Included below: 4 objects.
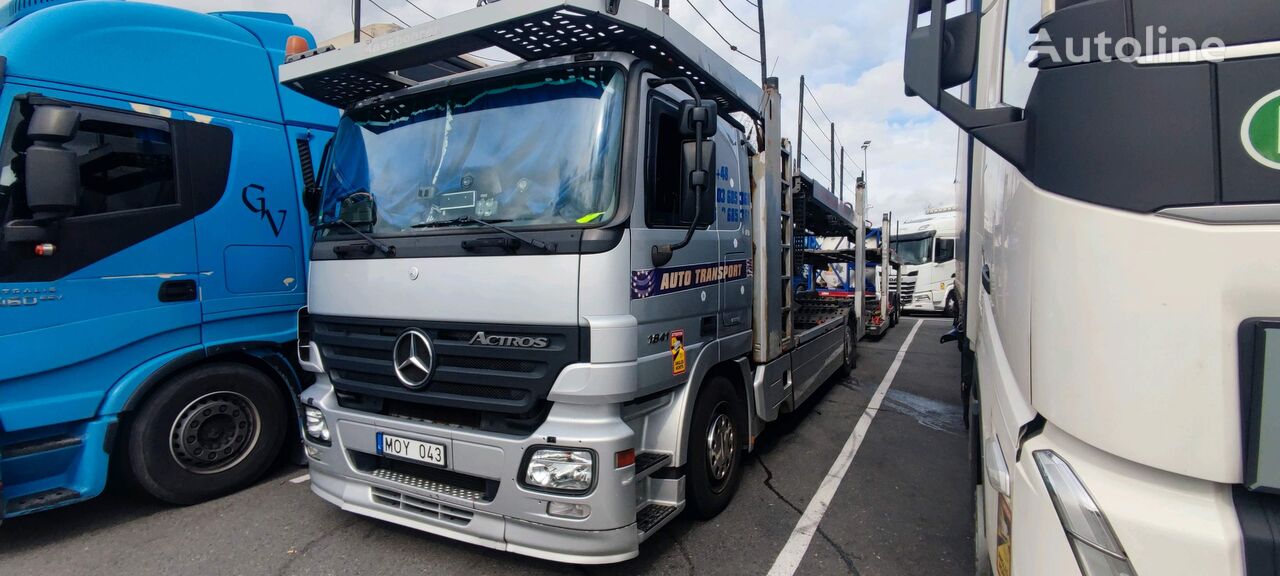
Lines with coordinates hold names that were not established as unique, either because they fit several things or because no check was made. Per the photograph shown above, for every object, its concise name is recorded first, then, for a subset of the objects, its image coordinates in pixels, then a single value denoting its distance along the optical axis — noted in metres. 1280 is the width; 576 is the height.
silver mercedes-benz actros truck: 2.78
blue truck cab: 3.27
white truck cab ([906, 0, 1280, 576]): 1.13
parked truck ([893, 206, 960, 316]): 17.88
